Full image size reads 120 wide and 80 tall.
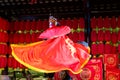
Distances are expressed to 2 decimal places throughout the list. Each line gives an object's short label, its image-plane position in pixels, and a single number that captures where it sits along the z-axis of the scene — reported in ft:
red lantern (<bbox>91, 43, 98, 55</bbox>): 27.53
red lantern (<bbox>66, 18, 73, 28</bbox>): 28.54
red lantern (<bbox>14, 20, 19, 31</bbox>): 29.94
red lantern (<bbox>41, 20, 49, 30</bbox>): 29.25
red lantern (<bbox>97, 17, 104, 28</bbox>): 27.76
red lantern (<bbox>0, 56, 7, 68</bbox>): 28.09
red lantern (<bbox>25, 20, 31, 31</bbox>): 29.60
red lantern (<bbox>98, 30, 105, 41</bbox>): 27.58
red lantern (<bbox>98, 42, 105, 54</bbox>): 27.40
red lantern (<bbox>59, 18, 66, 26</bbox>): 28.71
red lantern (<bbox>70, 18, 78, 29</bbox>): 28.40
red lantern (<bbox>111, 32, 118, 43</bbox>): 27.25
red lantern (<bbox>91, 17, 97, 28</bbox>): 27.84
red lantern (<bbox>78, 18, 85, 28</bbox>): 28.19
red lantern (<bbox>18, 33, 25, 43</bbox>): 29.53
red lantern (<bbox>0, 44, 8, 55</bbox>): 28.17
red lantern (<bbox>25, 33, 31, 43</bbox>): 29.32
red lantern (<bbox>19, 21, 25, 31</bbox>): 29.78
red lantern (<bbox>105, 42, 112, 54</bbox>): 27.30
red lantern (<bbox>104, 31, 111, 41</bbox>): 27.43
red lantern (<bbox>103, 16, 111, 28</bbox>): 27.61
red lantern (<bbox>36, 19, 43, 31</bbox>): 29.39
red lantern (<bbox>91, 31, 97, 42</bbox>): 27.69
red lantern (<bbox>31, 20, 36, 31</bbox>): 29.50
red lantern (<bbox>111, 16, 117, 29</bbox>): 27.50
